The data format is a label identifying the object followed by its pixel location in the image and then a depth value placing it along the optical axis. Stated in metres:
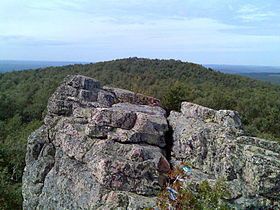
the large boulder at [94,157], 7.71
